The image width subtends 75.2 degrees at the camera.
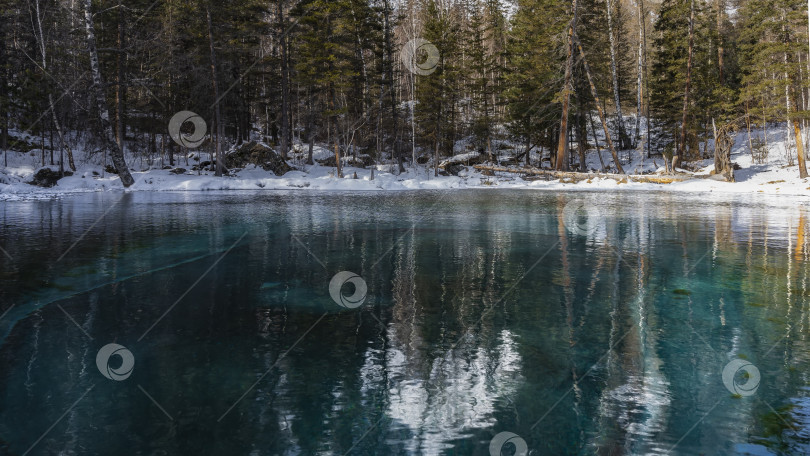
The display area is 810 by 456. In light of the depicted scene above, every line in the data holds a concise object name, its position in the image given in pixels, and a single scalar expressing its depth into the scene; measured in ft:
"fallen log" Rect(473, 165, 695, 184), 99.94
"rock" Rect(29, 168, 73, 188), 93.81
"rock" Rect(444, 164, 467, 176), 147.74
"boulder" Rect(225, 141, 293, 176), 123.65
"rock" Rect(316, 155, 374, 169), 145.38
